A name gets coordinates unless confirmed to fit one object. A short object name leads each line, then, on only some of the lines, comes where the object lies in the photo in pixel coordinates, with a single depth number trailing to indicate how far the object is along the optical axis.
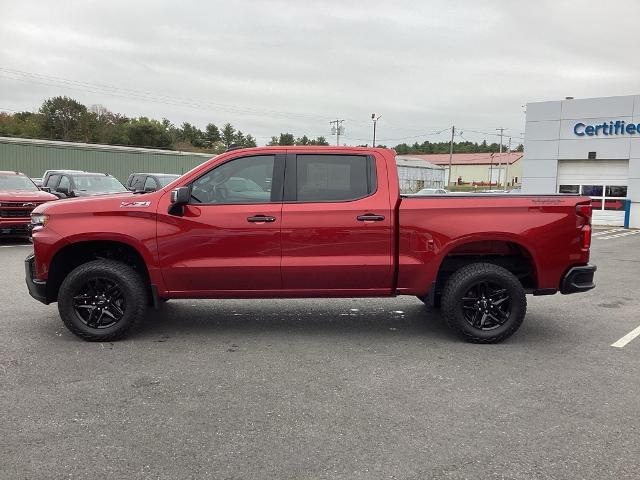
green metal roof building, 31.56
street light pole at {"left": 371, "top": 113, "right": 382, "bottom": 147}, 61.94
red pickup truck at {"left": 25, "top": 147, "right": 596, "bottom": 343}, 5.30
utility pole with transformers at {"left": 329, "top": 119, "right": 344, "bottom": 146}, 71.26
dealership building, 24.66
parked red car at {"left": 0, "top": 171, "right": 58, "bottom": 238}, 12.67
